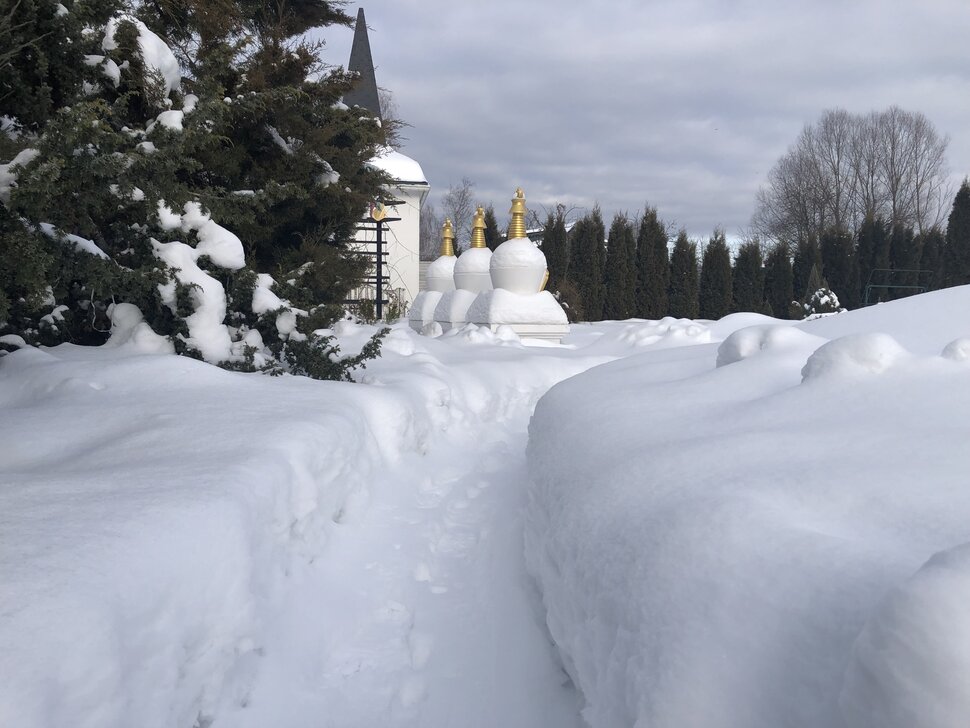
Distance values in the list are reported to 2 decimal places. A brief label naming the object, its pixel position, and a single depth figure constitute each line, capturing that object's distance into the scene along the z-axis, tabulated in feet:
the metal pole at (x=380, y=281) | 49.26
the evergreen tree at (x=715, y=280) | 64.59
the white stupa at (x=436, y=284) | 47.57
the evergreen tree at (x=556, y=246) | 59.82
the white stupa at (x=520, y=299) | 39.01
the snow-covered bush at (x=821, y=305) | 56.95
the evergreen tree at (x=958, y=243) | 66.69
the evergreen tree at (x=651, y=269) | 61.57
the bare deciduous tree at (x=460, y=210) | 126.62
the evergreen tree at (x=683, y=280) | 62.75
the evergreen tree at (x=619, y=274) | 60.54
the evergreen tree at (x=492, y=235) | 66.95
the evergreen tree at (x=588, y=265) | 59.88
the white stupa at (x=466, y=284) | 43.57
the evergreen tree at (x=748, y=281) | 66.18
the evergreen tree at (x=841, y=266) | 70.18
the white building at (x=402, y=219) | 59.36
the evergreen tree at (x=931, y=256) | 70.90
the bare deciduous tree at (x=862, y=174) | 96.78
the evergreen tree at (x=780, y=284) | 67.31
